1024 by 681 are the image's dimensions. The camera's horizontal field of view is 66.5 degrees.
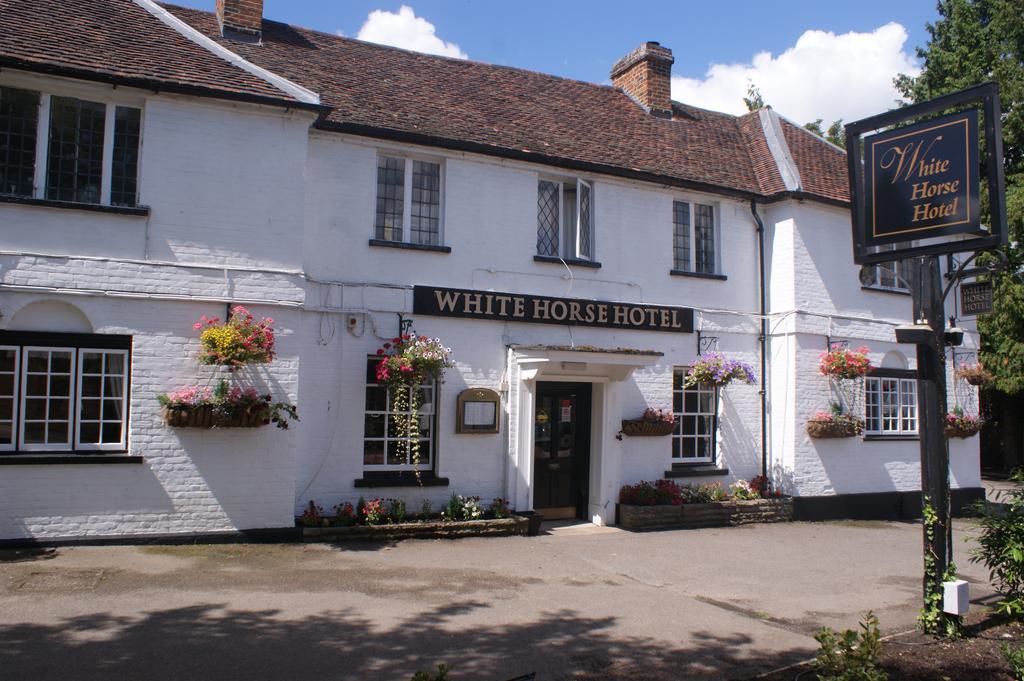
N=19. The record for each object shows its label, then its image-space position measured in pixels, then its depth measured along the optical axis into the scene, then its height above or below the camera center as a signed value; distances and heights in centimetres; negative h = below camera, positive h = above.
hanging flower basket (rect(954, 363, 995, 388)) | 1639 +83
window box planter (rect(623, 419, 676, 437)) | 1310 -33
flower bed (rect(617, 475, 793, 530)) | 1279 -165
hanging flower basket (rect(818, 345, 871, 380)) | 1430 +87
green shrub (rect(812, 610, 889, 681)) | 551 -180
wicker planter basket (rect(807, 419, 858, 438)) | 1433 -32
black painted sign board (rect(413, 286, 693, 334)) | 1187 +157
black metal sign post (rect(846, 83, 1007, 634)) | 744 +192
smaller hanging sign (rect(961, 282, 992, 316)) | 1454 +218
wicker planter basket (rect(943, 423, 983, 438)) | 1650 -38
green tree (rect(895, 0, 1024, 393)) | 2127 +978
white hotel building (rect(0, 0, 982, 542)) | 959 +202
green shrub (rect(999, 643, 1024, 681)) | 596 -194
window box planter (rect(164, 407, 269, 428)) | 955 -21
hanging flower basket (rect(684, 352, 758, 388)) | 1348 +65
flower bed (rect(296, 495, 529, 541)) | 1057 -165
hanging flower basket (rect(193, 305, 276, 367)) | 955 +75
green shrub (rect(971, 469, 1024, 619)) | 788 -134
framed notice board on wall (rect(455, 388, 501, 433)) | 1185 -8
